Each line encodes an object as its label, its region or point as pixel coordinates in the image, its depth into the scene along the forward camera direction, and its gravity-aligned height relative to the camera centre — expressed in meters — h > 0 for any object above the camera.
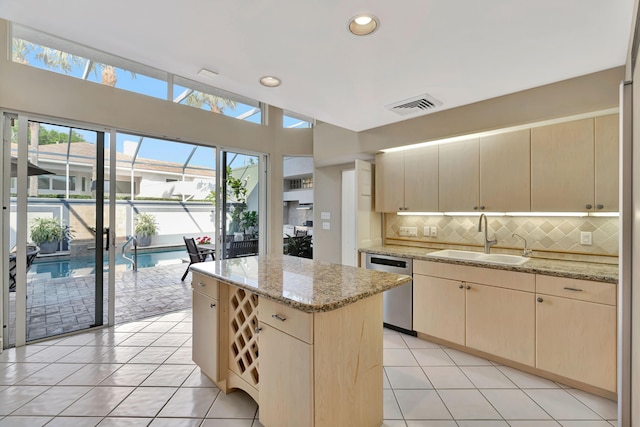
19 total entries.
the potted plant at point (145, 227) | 6.13 -0.29
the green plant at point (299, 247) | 5.38 -0.60
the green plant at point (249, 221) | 4.56 -0.10
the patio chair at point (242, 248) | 4.41 -0.53
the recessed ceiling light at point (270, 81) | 2.33 +1.10
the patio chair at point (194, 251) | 5.11 -0.65
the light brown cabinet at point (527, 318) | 2.03 -0.83
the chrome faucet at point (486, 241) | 2.97 -0.26
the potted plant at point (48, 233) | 2.92 -0.20
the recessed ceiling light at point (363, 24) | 1.61 +1.10
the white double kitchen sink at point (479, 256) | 2.79 -0.41
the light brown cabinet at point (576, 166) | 2.24 +0.41
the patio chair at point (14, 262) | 2.79 -0.47
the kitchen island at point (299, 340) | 1.44 -0.72
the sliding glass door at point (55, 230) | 2.79 -0.18
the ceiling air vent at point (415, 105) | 2.69 +1.09
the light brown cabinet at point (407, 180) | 3.26 +0.42
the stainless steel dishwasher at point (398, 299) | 3.07 -0.91
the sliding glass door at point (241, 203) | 4.31 +0.17
